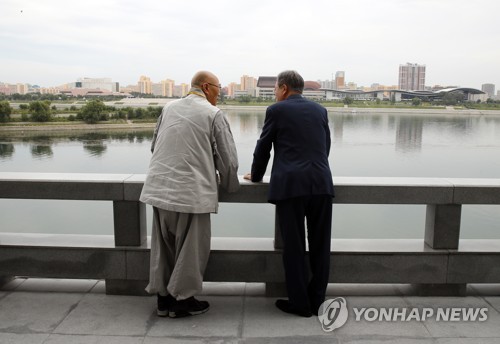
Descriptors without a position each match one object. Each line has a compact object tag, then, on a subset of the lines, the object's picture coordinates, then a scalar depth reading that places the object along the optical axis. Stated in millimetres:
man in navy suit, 2988
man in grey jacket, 2924
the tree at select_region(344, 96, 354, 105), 98625
